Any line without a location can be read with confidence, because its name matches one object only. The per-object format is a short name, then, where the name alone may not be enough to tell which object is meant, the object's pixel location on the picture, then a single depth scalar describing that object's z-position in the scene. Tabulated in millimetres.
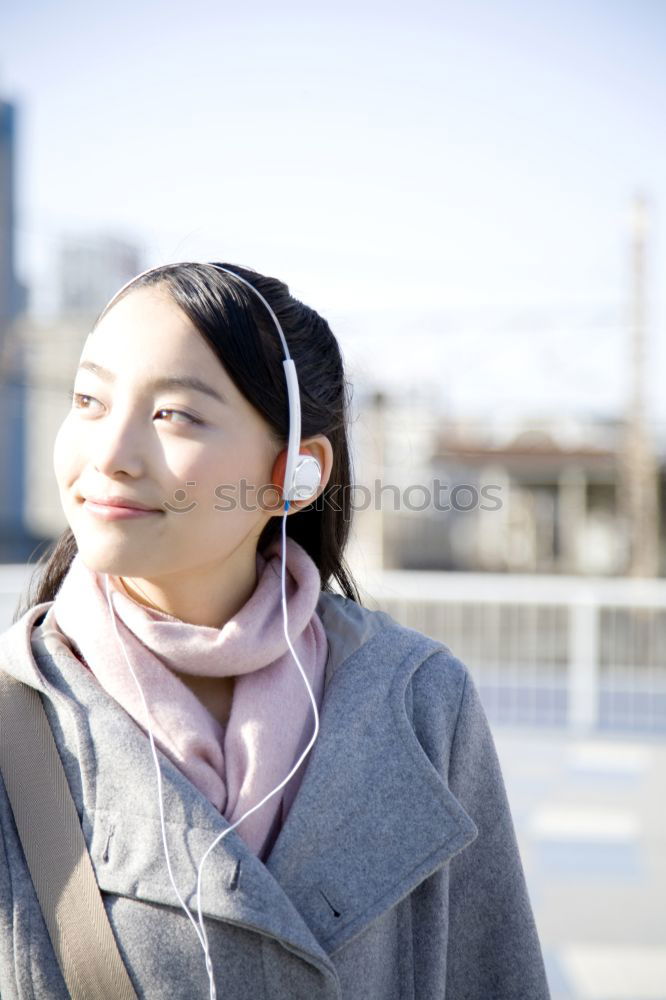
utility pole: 15469
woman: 1237
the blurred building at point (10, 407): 19609
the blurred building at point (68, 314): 15273
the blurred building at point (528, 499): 22812
